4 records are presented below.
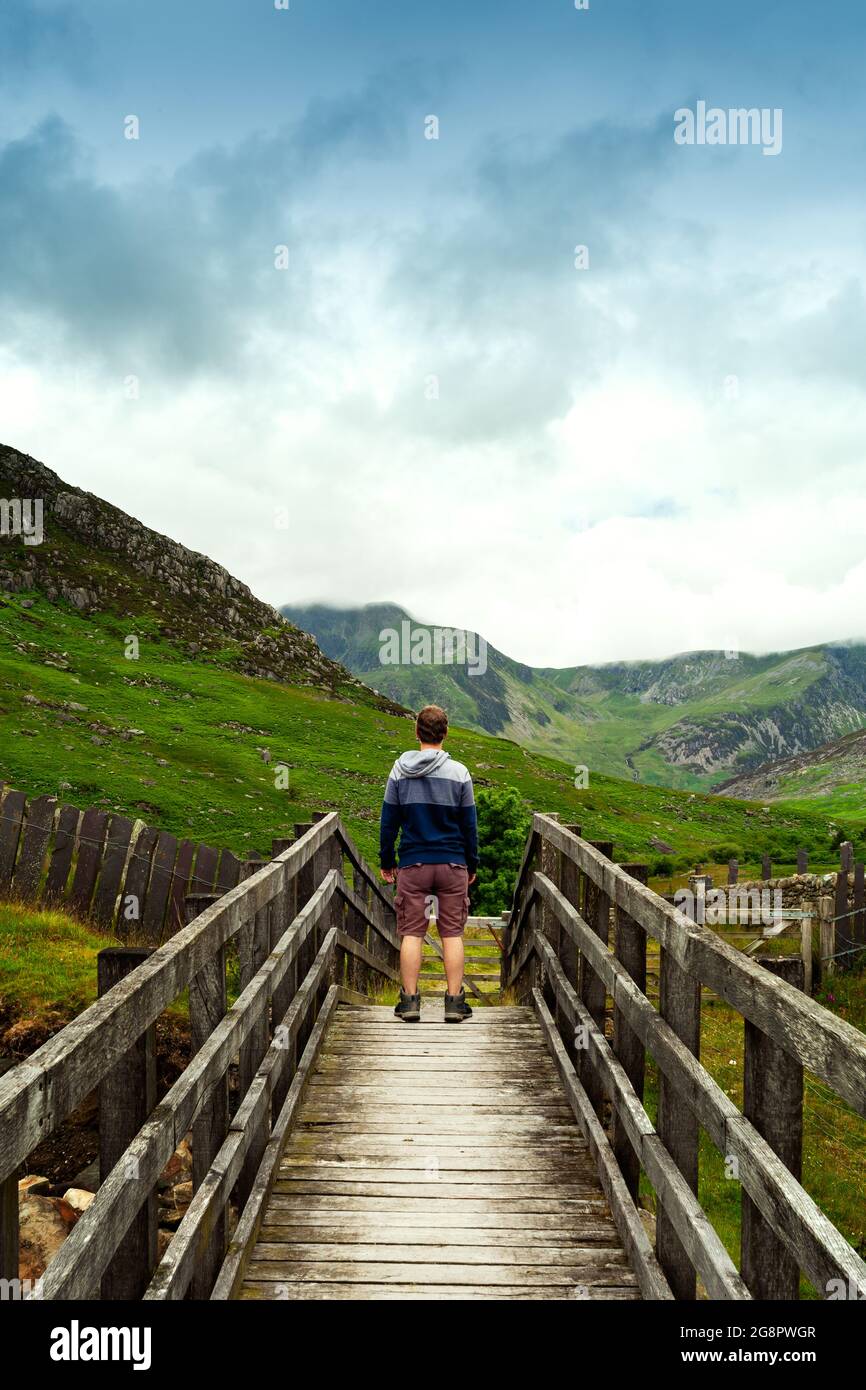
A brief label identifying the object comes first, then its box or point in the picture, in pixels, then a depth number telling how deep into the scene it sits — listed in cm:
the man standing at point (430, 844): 656
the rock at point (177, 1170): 567
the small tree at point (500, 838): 2583
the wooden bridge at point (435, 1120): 226
